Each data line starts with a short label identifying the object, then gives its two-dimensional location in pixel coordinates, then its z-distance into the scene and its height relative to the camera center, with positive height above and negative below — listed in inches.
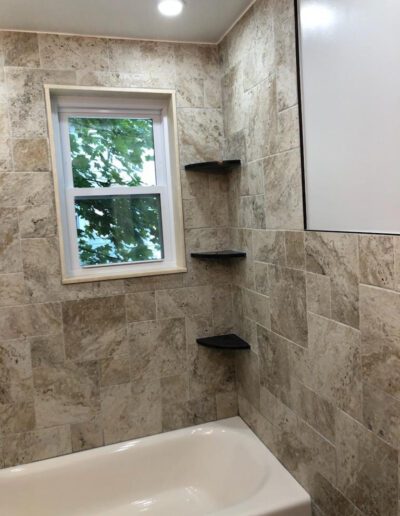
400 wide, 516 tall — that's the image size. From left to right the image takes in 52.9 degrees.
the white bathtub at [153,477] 78.0 -52.0
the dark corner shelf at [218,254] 84.1 -7.9
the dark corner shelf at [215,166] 82.7 +10.8
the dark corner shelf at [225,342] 85.4 -27.4
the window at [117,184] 85.4 +8.5
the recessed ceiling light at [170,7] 68.9 +37.1
